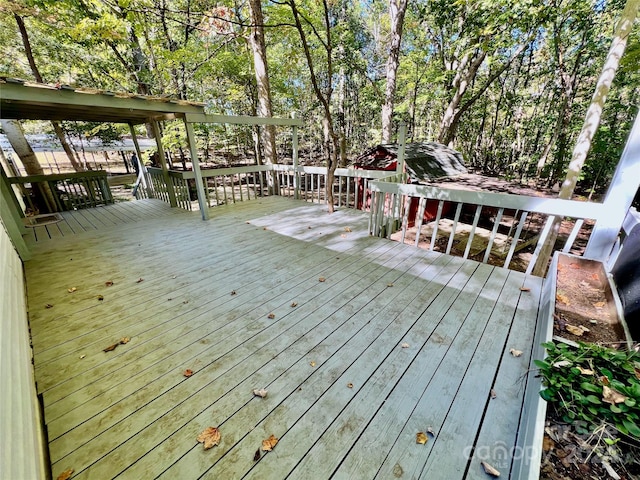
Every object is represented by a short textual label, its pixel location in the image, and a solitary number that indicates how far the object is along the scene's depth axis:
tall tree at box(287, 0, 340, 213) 4.40
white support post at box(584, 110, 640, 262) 2.30
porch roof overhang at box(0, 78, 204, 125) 3.21
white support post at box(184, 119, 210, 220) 4.93
